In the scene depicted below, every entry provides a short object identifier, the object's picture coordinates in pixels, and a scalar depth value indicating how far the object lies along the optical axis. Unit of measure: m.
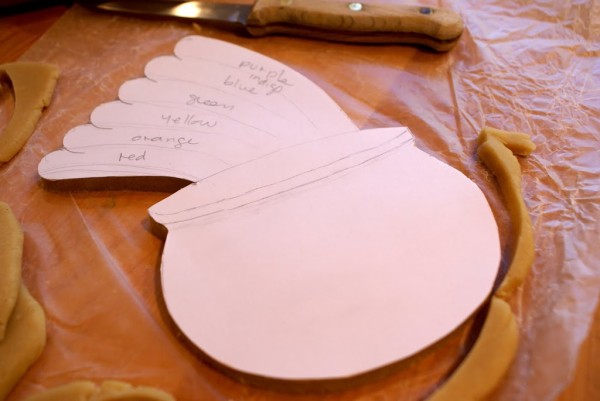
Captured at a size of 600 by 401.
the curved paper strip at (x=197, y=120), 0.45
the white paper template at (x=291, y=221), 0.40
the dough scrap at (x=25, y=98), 0.47
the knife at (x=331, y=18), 0.50
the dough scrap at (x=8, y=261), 0.41
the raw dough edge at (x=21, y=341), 0.40
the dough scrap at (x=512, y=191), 0.41
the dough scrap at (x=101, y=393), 0.39
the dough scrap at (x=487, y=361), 0.39
